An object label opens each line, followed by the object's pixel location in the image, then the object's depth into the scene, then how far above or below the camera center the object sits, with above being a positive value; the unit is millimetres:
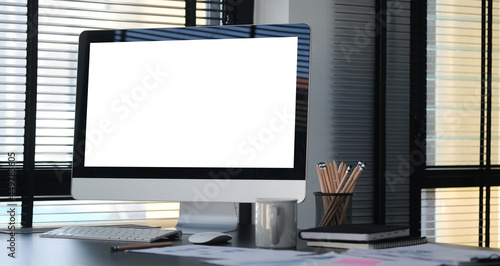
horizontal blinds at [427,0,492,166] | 4328 +331
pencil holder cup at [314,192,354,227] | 3195 -106
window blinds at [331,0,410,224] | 4159 +229
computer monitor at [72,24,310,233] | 3175 +117
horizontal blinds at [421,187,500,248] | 4365 -237
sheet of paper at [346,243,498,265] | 2692 -146
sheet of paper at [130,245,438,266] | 2689 -157
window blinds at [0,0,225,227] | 3829 +217
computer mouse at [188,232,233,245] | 2985 -157
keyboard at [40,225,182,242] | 3070 -170
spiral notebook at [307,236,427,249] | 2865 -147
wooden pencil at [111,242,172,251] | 2923 -167
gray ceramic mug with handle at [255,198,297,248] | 2944 -117
